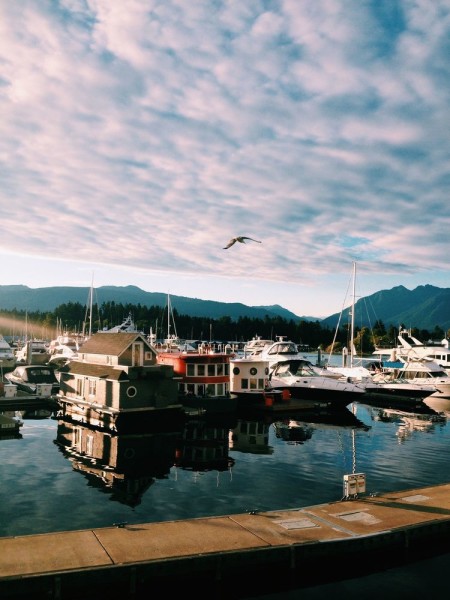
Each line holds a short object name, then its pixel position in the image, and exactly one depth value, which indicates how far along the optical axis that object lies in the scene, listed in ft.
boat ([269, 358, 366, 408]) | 203.31
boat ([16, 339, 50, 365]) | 299.60
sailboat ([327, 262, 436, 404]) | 220.02
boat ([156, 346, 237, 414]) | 181.37
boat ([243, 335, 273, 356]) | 420.03
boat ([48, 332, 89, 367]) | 287.14
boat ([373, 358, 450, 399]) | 225.35
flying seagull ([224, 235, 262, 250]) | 114.40
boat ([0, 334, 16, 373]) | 288.71
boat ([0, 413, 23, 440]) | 142.20
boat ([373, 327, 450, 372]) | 294.05
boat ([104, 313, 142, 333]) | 329.11
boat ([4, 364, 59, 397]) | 230.89
